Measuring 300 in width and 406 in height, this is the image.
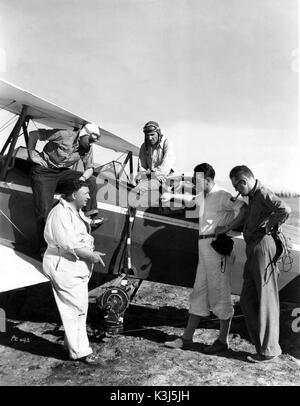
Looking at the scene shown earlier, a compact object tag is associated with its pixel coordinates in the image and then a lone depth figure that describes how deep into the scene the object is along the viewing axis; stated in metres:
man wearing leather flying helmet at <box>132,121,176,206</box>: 4.94
